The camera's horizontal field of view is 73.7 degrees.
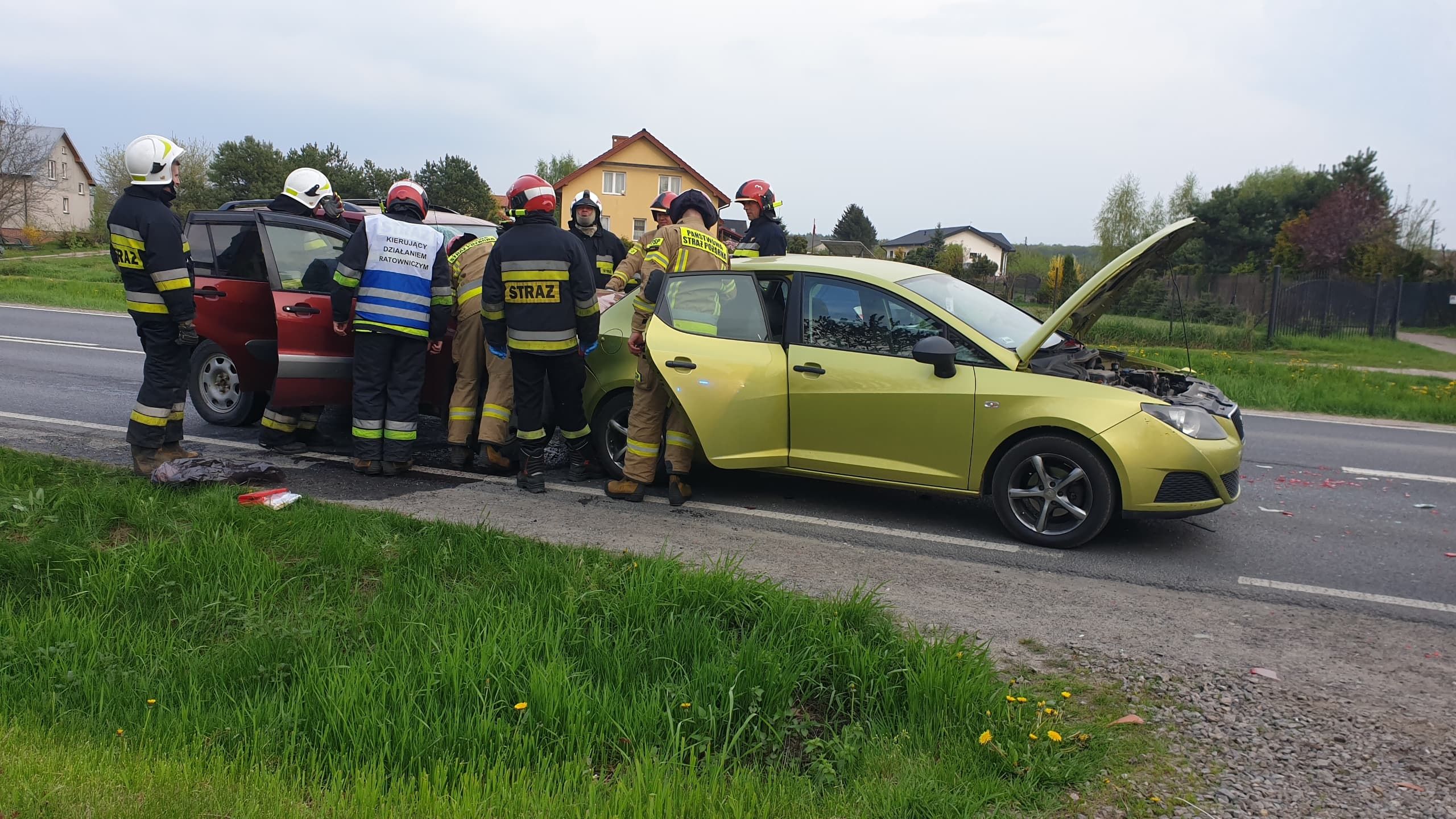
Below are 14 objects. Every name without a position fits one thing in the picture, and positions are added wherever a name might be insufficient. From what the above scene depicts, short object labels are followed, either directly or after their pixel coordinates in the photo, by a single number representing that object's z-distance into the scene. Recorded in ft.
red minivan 22.33
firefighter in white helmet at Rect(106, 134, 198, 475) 19.53
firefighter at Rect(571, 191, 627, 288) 25.93
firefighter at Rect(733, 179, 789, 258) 29.12
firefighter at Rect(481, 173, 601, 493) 20.63
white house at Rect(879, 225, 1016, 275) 305.12
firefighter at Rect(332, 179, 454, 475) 21.13
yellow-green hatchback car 17.65
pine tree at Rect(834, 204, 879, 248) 277.64
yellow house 192.65
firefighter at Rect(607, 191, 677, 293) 24.81
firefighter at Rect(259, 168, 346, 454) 23.89
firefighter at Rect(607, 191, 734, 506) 20.80
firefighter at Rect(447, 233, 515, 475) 22.59
